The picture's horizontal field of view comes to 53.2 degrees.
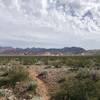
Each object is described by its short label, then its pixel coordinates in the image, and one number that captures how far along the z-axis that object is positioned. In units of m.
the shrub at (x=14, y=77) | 8.26
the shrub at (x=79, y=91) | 6.28
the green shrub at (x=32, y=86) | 7.49
